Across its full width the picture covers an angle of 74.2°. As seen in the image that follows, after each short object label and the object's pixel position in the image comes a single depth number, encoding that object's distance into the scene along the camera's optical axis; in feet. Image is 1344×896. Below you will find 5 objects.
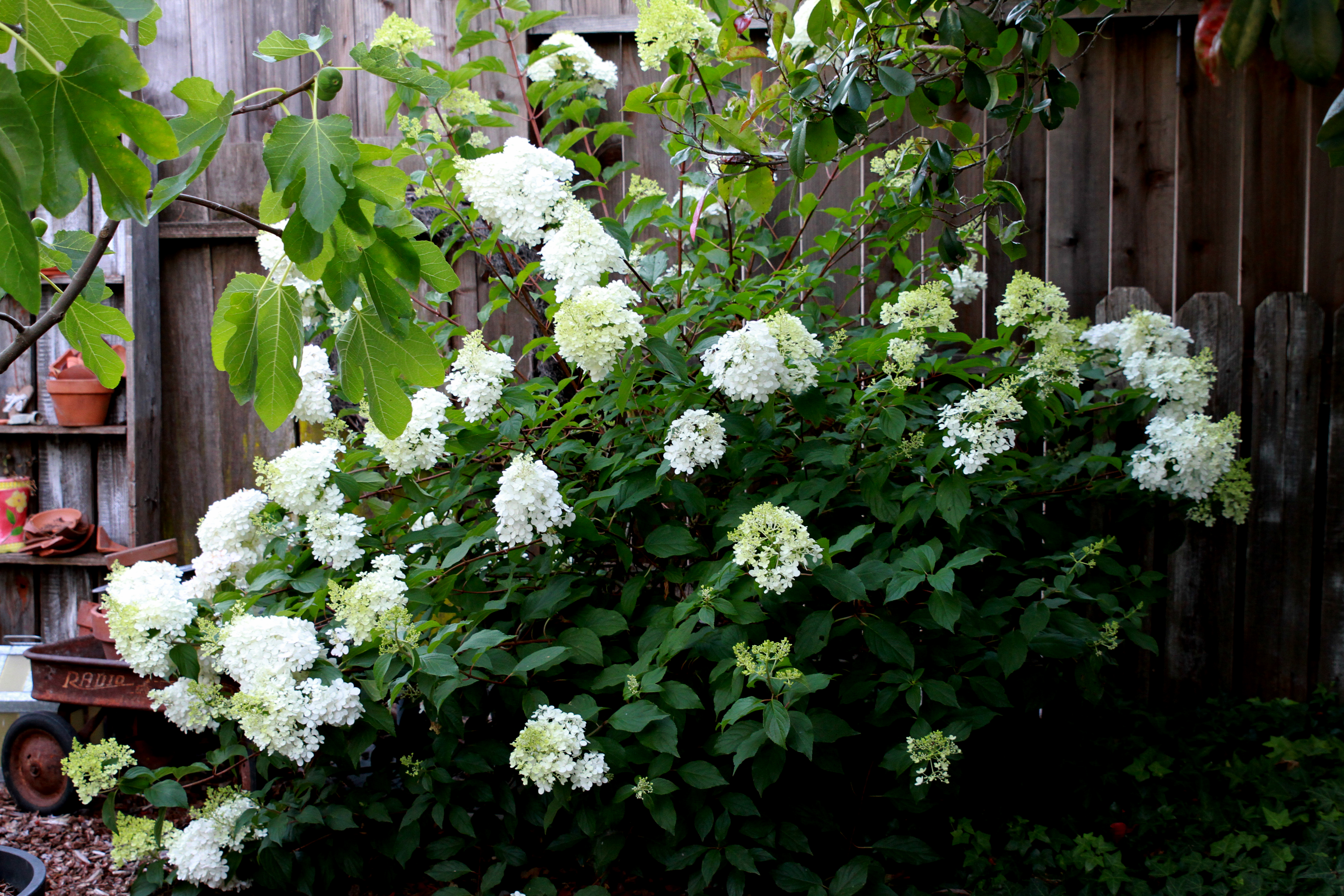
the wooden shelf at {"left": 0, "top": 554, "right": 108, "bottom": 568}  10.78
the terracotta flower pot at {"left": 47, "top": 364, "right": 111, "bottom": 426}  10.66
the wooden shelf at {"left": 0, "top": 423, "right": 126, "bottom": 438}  10.72
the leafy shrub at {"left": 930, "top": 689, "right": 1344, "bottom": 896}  6.11
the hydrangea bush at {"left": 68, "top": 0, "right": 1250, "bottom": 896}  5.48
